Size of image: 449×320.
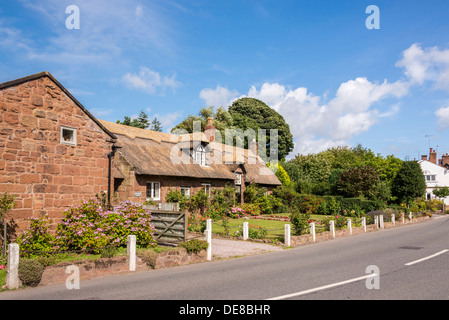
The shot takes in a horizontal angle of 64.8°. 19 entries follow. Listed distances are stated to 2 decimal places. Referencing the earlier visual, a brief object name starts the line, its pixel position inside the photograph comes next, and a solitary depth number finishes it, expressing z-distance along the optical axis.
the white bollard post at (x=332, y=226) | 20.25
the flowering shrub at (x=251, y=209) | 30.38
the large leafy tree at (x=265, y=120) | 57.88
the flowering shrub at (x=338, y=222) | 21.62
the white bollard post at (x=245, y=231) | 17.91
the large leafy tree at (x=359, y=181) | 39.31
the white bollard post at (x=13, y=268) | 8.68
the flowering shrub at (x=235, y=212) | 28.17
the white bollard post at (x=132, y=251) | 10.84
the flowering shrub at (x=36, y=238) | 11.45
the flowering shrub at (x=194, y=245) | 12.48
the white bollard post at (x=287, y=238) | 16.67
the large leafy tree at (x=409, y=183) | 44.56
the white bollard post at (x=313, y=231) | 18.45
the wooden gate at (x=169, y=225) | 13.77
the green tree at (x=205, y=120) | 48.03
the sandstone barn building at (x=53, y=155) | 12.96
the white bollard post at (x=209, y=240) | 13.07
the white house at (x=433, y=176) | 63.91
